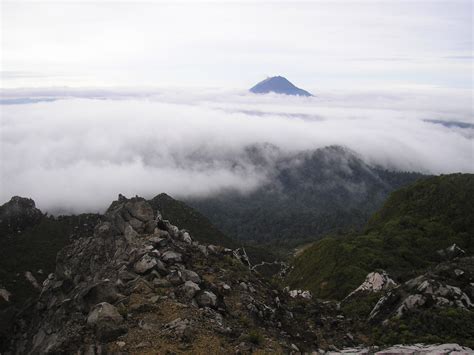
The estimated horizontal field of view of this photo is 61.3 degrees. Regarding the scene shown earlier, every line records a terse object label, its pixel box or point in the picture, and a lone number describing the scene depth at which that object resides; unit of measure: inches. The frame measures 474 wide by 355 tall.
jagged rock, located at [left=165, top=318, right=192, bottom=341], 616.7
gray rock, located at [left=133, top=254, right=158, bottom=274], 784.3
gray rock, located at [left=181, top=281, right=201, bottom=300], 717.3
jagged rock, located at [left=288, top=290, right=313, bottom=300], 1261.1
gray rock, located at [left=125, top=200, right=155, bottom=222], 1040.2
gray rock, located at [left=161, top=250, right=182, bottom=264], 833.3
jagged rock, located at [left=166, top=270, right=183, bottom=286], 754.6
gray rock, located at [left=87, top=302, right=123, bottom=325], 639.1
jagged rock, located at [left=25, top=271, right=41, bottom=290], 3660.2
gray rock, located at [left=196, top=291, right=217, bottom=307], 705.0
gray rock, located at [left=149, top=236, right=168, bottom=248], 894.4
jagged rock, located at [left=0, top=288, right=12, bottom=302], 3328.2
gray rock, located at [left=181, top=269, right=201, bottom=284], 766.5
